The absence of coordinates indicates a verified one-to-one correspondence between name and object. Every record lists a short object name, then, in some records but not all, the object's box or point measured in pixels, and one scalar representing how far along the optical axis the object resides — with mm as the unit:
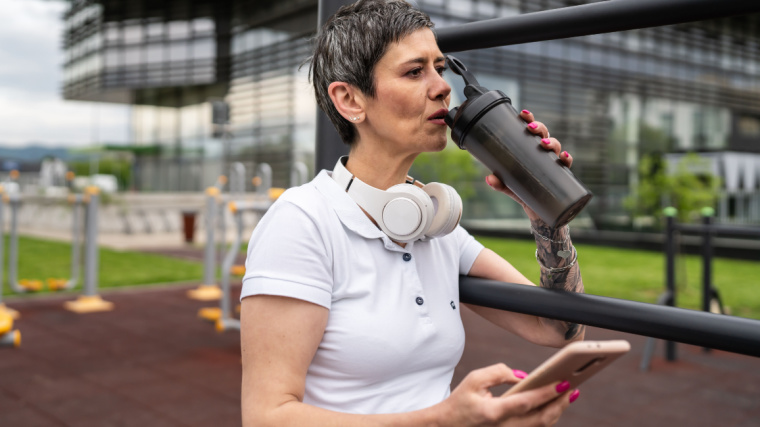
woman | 875
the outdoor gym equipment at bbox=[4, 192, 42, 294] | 6039
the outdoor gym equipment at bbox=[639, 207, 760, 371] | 4199
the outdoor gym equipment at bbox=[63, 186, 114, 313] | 5957
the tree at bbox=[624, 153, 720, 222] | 9289
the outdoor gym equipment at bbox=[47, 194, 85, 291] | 6129
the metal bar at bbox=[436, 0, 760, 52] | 690
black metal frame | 658
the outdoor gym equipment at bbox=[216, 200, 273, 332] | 5209
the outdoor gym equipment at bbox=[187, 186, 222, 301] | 6215
